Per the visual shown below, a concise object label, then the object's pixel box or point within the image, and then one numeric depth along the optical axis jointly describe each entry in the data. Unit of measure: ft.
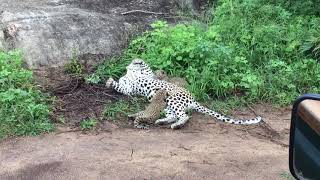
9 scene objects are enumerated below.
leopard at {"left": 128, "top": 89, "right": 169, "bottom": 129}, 36.69
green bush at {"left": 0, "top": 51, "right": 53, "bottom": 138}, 35.45
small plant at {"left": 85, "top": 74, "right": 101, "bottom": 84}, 42.88
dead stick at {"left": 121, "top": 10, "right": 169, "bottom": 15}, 52.60
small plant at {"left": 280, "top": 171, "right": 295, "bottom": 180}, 29.32
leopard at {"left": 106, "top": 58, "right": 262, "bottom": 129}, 37.52
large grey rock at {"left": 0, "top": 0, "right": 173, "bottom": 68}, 44.93
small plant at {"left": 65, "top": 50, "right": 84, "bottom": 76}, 44.27
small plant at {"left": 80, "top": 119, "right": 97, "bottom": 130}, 36.27
